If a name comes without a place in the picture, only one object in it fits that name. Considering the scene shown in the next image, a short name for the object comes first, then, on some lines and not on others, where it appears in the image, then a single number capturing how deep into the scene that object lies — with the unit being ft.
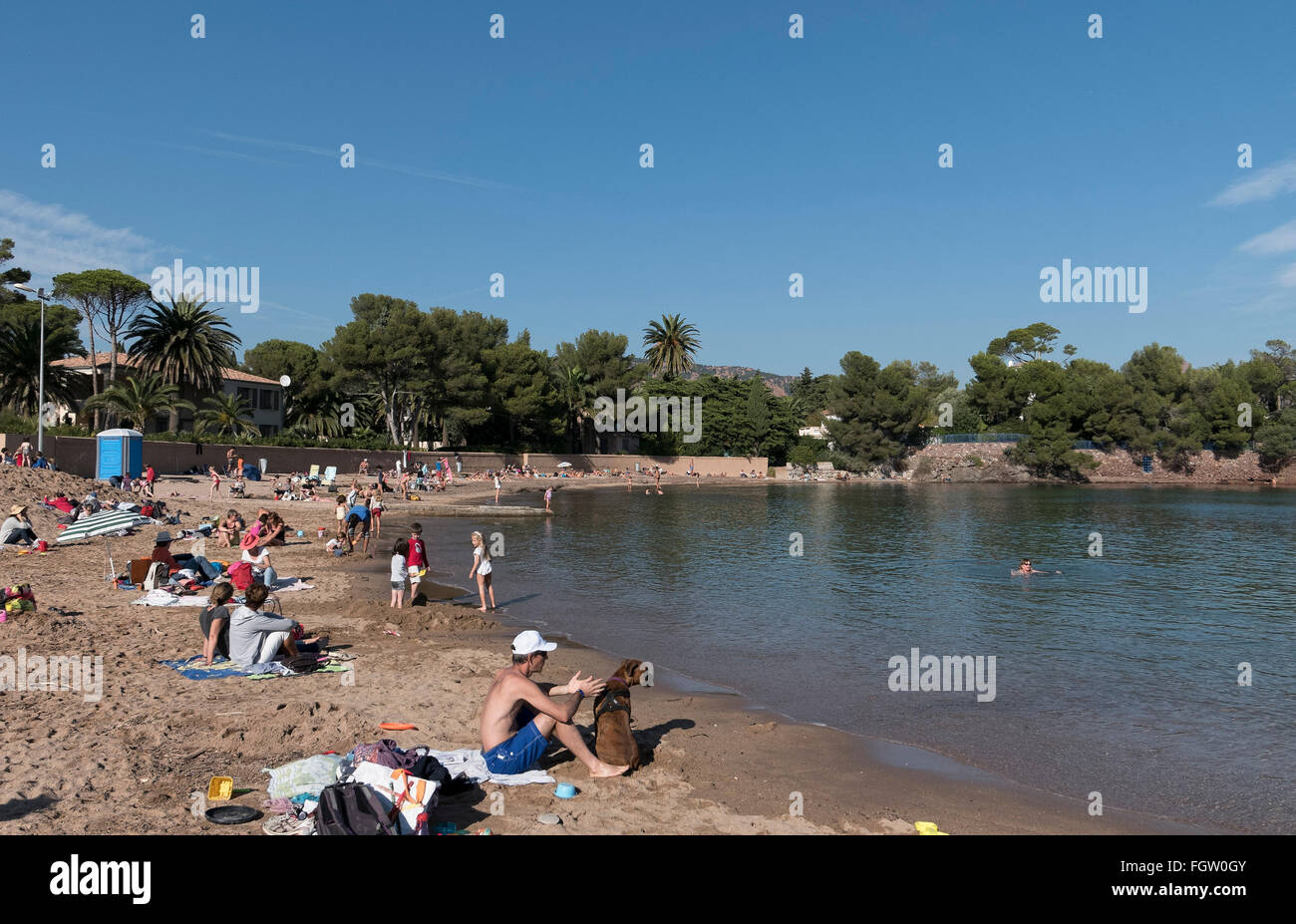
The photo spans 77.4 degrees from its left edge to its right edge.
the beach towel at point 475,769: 22.16
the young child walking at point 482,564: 49.93
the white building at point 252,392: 193.98
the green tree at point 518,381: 239.30
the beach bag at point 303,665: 33.34
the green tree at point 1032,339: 437.58
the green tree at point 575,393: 271.69
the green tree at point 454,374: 217.97
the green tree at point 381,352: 206.39
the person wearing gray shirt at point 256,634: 32.86
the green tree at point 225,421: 161.79
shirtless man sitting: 22.54
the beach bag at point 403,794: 17.52
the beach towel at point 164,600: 44.57
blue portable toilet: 104.53
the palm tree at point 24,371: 151.33
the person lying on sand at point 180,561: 49.11
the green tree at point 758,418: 304.30
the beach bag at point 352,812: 16.85
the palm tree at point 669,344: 334.24
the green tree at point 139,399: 143.64
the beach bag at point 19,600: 37.24
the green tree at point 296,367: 224.12
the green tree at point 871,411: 305.32
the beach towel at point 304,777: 19.89
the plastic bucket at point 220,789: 19.88
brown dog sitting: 23.71
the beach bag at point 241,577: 44.50
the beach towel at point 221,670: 31.53
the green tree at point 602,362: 278.05
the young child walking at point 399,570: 47.52
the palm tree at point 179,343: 167.02
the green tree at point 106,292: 189.78
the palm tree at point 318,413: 216.74
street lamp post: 92.53
